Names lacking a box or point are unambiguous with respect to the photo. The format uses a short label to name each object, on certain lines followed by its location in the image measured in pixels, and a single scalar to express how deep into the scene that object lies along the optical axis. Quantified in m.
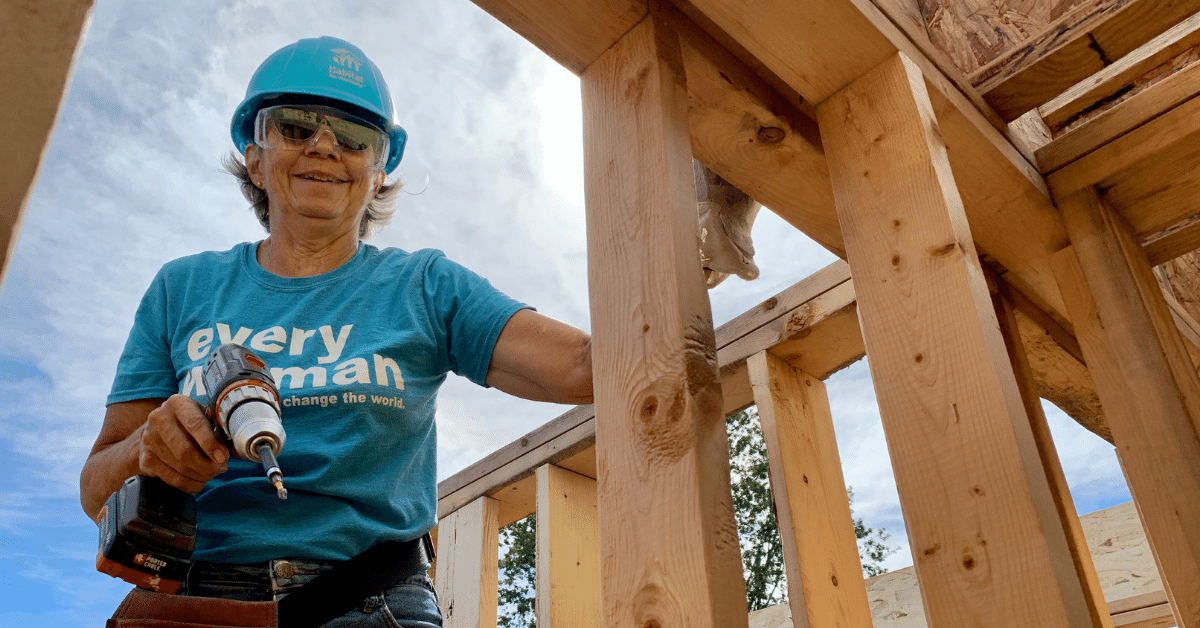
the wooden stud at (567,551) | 3.24
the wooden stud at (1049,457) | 2.11
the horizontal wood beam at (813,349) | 2.68
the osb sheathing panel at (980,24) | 2.93
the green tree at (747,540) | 9.14
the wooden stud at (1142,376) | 1.93
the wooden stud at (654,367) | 1.05
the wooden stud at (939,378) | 1.24
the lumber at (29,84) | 0.43
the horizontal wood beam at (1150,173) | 2.12
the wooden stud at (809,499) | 2.42
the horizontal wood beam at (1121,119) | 2.08
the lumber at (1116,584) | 3.41
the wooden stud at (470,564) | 3.54
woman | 1.38
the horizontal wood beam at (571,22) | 1.50
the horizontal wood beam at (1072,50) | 1.99
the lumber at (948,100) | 1.58
